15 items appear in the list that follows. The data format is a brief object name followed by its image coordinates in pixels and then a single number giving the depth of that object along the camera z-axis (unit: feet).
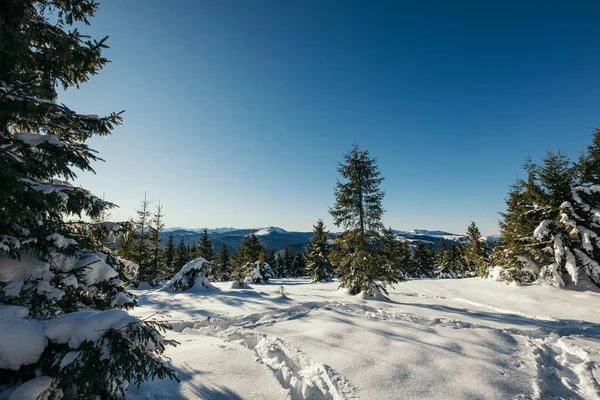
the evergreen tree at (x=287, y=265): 203.10
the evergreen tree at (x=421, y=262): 164.45
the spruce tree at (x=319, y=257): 114.11
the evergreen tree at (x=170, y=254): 126.00
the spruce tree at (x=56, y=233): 9.30
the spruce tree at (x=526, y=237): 51.01
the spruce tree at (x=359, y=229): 46.34
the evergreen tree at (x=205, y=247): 133.39
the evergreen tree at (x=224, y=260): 151.74
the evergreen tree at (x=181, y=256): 131.55
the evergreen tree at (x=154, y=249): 88.20
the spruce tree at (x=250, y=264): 93.30
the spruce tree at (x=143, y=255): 81.87
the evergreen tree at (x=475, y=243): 108.74
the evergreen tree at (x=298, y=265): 196.44
